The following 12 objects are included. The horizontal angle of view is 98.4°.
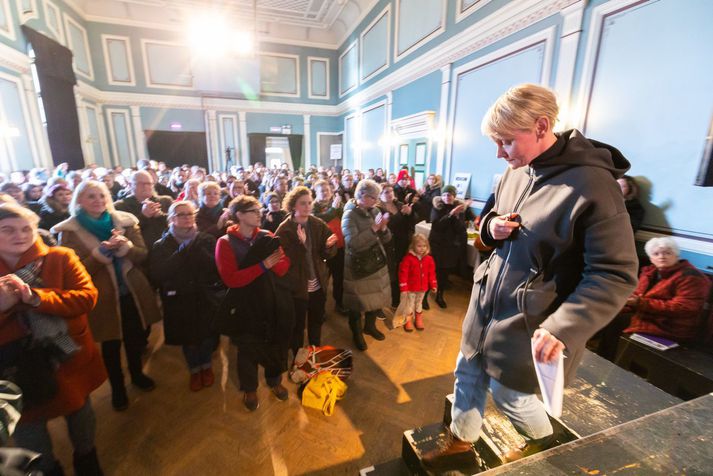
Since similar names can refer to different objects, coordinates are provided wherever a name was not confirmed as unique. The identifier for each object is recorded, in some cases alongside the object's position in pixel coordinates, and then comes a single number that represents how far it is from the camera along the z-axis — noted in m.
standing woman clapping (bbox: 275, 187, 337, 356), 2.42
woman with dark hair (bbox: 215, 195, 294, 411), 2.10
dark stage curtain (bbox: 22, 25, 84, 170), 7.01
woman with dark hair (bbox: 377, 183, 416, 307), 3.68
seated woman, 2.32
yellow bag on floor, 2.34
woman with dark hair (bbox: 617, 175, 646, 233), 3.21
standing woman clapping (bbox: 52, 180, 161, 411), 2.00
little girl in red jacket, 3.45
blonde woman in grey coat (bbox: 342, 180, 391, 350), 2.94
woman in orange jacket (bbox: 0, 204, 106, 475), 1.37
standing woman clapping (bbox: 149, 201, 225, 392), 2.20
